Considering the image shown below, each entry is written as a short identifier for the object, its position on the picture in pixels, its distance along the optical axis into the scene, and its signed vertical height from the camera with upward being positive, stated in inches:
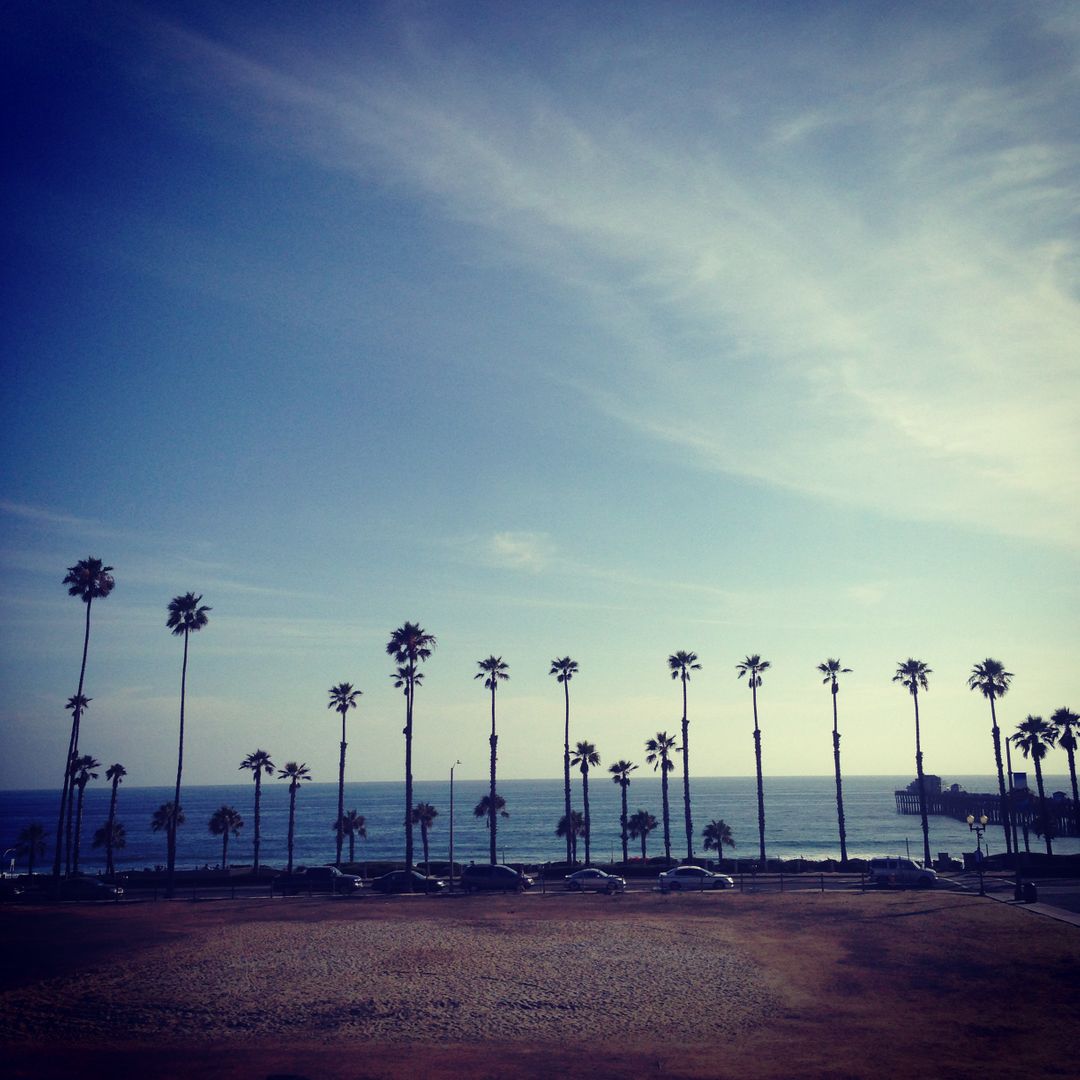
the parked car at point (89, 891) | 2086.6 -416.5
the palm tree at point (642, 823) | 3634.4 -447.6
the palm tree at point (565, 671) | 3230.8 +201.7
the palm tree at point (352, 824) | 3813.5 -469.7
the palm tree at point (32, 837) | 3442.4 -479.8
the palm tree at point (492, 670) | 3061.0 +196.2
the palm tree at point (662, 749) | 3491.6 -116.0
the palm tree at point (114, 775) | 3356.3 -218.8
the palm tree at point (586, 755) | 3368.6 -133.0
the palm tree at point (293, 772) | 3494.1 -206.1
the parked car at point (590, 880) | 2143.7 -414.4
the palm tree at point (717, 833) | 3587.6 -484.2
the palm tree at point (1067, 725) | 3430.1 -26.6
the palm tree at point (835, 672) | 3191.4 +184.3
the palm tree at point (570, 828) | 2833.9 -441.5
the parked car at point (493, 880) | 2175.2 -414.0
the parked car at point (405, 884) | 2178.9 -427.6
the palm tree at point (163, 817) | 3257.9 -395.6
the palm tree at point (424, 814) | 3722.9 -410.3
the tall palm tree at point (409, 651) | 2701.8 +237.9
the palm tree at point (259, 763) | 3610.7 -167.6
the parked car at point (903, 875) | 2065.7 -387.9
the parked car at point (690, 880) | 2118.6 -408.3
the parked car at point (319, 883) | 2170.3 -417.4
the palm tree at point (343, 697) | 3228.3 +105.6
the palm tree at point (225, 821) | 3701.0 -432.4
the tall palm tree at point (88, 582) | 2298.2 +399.1
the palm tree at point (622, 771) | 3604.8 -211.7
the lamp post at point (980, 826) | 1863.9 -285.6
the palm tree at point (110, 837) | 3364.2 -470.8
